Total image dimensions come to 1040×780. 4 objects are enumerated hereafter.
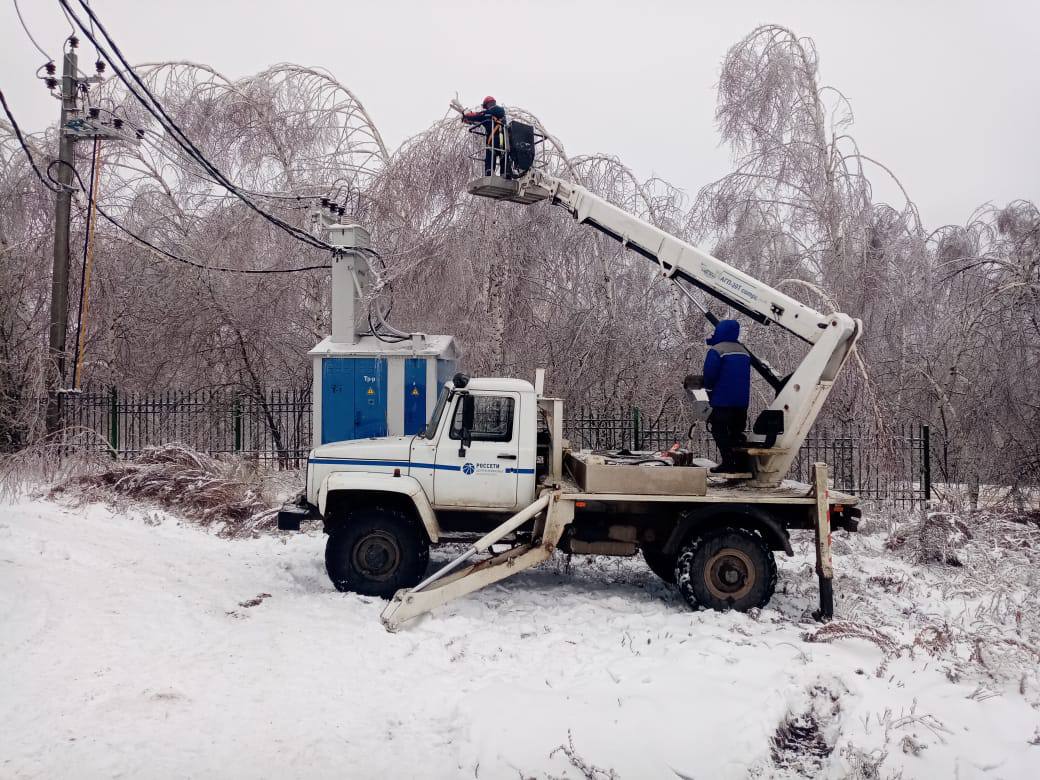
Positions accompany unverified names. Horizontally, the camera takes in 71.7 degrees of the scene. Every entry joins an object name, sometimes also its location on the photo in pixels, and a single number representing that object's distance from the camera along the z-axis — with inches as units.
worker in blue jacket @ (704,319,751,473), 284.2
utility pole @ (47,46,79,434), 477.4
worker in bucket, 327.0
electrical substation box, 373.4
